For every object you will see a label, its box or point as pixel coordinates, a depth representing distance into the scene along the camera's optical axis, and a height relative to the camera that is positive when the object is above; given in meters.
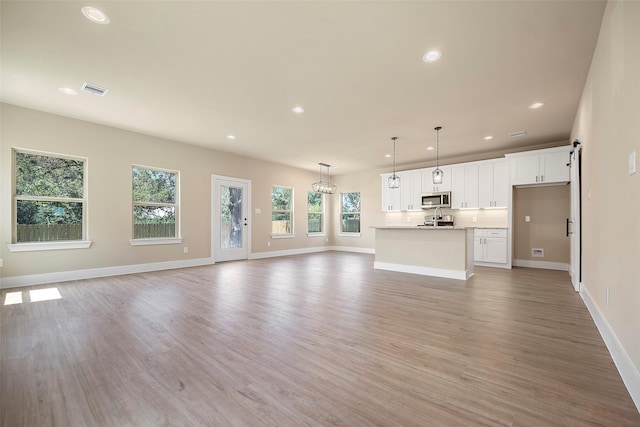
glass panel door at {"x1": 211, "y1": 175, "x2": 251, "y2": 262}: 7.02 -0.12
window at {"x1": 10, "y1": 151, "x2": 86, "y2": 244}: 4.52 +0.29
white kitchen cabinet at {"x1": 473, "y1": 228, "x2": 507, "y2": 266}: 6.30 -0.74
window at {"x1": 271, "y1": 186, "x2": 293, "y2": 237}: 8.54 +0.11
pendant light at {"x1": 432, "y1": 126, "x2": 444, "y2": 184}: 5.20 +0.75
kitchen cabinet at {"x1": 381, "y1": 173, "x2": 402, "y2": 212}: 8.32 +0.53
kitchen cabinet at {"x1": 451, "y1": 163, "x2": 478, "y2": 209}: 6.92 +0.72
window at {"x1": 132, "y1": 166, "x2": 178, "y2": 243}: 5.77 +0.24
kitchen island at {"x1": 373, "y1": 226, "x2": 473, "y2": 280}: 4.99 -0.71
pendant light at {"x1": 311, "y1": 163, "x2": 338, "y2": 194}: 8.11 +1.05
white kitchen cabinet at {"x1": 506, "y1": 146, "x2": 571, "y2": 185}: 5.69 +1.04
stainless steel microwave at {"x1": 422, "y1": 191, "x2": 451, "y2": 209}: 7.25 +0.39
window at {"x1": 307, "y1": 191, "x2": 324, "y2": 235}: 9.76 +0.05
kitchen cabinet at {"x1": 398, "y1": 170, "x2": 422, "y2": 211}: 7.88 +0.70
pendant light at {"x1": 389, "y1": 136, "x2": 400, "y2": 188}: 5.87 +1.58
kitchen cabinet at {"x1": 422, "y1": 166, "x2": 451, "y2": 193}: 7.34 +0.89
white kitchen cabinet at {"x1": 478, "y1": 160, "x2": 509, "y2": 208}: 6.47 +0.73
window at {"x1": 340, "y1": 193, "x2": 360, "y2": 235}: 9.89 +0.05
